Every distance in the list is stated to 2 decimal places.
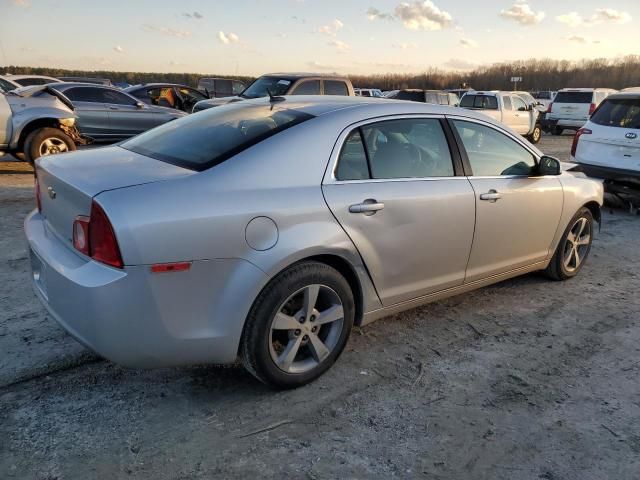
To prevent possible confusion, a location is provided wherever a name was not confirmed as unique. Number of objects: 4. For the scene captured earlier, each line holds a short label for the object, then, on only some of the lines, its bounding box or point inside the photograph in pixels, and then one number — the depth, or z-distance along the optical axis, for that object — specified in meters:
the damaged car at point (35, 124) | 8.66
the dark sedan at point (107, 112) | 11.62
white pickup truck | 17.97
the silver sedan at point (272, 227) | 2.47
